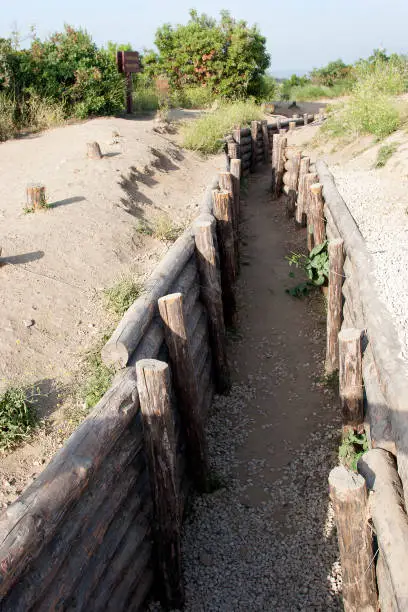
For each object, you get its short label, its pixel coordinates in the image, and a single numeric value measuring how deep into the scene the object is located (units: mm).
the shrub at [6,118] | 12727
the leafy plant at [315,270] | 7637
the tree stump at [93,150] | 10133
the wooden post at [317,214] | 8000
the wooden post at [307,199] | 8531
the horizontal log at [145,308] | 3803
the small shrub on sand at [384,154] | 10625
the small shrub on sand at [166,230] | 8055
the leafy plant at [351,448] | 4746
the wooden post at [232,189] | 8539
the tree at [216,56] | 20156
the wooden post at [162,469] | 3516
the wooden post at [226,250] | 7148
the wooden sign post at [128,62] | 15117
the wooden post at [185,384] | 4359
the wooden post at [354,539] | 3064
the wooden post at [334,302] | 5965
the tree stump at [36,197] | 7711
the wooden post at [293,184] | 10930
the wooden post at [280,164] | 12367
